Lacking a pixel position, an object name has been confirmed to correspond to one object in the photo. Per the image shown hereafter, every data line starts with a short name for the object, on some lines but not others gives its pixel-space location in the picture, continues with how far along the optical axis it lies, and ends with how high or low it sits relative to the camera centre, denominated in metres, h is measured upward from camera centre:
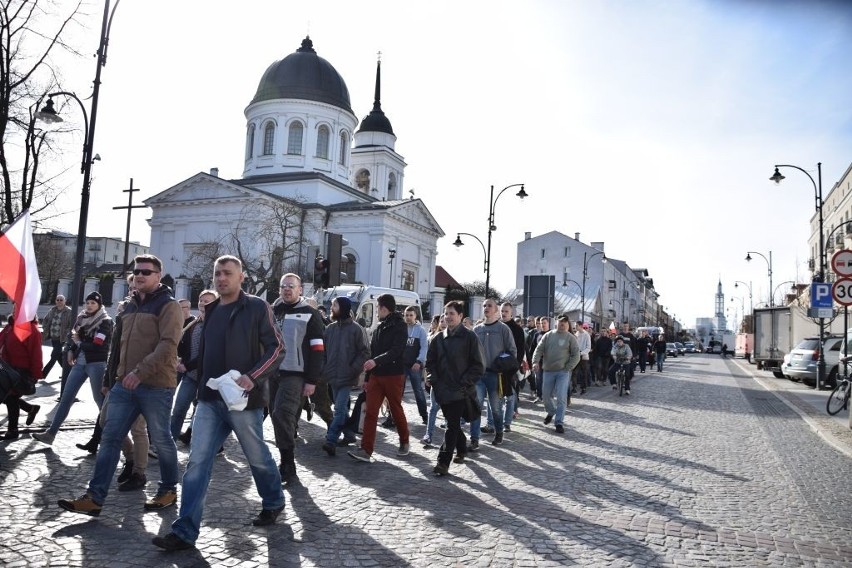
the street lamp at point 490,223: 28.29 +4.72
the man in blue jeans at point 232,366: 4.72 -0.29
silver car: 22.14 -0.18
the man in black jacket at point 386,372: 7.77 -0.45
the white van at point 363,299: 20.17 +0.95
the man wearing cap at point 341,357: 8.04 -0.32
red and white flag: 6.41 +0.41
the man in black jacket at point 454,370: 7.51 -0.38
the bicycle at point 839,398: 13.57 -0.82
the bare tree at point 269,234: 41.28 +6.18
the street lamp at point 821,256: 21.05 +3.66
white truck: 30.19 +0.98
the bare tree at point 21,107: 18.52 +5.69
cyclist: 18.00 -0.29
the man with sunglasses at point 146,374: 5.28 -0.42
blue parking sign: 17.06 +1.50
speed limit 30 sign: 13.20 +1.22
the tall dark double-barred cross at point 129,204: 34.53 +5.85
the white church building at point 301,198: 51.28 +9.90
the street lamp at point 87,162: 13.64 +3.10
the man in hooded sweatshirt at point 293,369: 6.67 -0.40
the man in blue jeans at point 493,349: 9.27 -0.15
